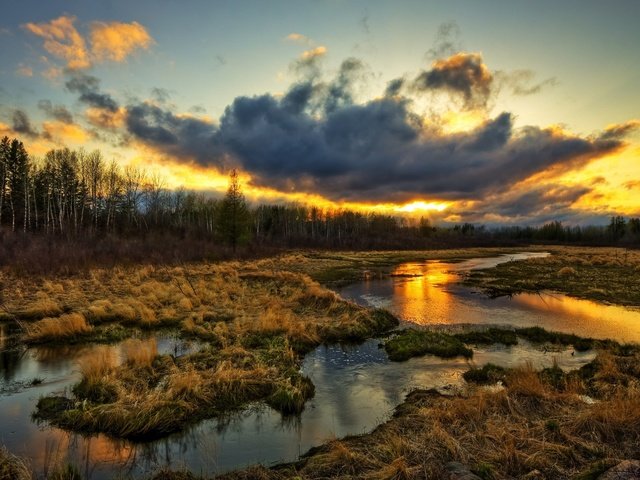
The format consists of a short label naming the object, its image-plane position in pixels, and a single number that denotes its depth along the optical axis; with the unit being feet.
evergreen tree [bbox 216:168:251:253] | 178.50
